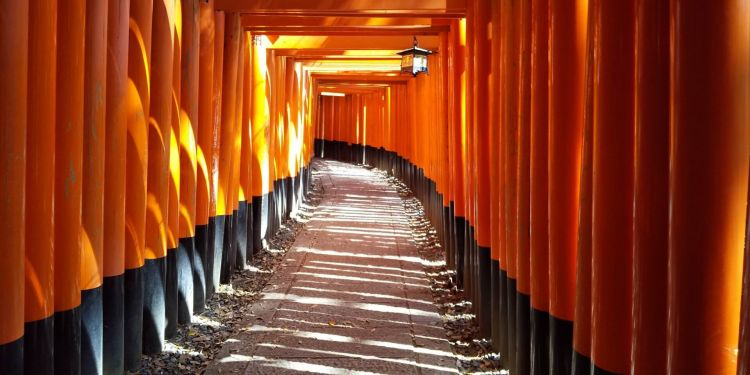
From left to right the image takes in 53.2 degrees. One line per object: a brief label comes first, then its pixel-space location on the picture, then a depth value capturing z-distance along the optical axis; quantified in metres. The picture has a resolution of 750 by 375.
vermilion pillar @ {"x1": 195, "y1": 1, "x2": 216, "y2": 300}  8.70
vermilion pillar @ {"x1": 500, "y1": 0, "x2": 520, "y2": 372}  5.74
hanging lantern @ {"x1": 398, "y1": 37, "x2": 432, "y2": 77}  10.01
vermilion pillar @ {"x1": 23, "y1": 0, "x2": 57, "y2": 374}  4.06
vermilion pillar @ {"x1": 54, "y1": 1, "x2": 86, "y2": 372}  4.55
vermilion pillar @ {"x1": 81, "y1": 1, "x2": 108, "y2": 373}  4.95
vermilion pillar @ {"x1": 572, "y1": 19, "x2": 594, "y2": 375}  3.60
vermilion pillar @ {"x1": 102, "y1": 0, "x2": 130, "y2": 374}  5.51
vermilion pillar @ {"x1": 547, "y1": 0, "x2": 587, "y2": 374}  4.20
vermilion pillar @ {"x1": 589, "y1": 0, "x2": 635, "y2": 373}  3.24
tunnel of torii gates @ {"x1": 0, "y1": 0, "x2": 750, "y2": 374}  2.53
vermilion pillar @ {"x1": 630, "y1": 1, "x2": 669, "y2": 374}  2.81
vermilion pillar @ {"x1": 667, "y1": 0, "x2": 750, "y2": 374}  2.48
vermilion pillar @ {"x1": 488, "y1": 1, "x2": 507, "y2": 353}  6.61
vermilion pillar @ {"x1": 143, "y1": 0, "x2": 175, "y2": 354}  6.73
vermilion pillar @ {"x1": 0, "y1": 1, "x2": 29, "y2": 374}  3.67
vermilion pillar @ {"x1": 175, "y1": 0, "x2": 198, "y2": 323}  7.86
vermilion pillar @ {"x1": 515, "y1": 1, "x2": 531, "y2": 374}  5.21
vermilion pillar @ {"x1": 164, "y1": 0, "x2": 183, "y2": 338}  7.39
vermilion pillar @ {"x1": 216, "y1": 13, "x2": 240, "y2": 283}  9.73
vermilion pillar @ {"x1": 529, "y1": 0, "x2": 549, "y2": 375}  4.72
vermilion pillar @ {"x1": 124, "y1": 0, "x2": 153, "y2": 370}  6.06
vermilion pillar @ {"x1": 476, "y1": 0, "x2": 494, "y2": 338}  7.39
